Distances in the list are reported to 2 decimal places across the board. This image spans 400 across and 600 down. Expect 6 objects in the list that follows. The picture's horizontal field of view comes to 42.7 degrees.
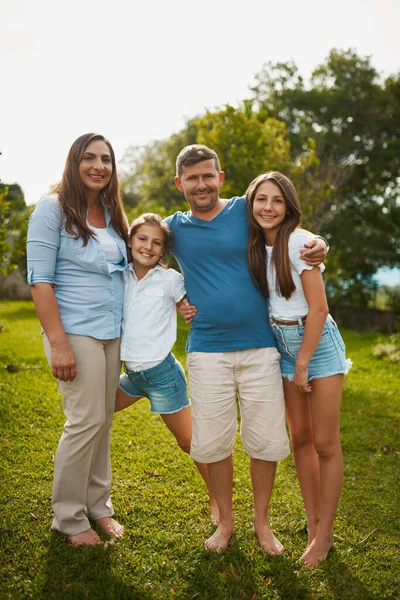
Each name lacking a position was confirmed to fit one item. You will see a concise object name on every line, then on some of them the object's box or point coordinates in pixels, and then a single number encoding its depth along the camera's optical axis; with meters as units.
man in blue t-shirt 2.87
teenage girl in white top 2.70
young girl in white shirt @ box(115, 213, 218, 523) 3.01
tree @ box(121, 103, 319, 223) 8.11
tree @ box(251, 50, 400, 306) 18.11
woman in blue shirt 2.76
